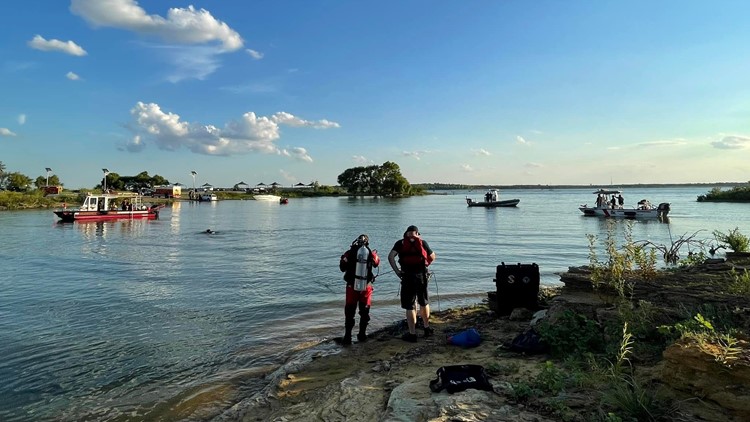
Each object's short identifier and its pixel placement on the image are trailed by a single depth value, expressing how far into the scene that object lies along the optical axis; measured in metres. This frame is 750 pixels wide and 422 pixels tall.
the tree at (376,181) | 153.75
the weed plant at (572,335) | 5.57
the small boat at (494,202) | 68.25
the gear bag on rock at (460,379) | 4.49
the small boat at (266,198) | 122.65
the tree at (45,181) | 98.88
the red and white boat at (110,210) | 41.88
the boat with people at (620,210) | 42.28
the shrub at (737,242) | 12.52
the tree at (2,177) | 83.75
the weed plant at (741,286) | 5.67
